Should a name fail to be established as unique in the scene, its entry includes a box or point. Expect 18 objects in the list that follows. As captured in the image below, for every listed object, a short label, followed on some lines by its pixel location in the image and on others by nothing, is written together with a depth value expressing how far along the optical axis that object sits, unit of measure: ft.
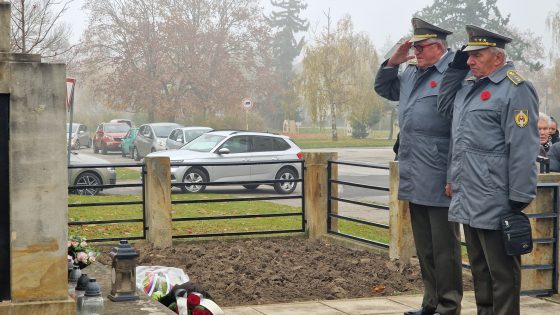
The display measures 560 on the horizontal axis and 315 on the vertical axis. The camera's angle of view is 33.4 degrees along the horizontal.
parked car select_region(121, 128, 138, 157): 145.91
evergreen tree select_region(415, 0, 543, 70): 269.85
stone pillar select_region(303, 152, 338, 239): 40.65
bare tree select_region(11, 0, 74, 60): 64.76
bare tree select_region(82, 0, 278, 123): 207.62
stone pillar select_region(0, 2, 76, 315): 17.72
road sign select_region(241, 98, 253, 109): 160.56
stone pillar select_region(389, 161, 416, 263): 34.09
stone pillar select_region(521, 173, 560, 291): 28.25
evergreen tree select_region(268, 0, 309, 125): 296.71
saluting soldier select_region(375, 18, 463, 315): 23.21
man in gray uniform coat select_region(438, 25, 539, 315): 19.57
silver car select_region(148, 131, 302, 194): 70.28
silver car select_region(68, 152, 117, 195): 64.90
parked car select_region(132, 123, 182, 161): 124.47
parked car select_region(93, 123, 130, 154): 161.99
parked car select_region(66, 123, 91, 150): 170.38
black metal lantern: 21.89
